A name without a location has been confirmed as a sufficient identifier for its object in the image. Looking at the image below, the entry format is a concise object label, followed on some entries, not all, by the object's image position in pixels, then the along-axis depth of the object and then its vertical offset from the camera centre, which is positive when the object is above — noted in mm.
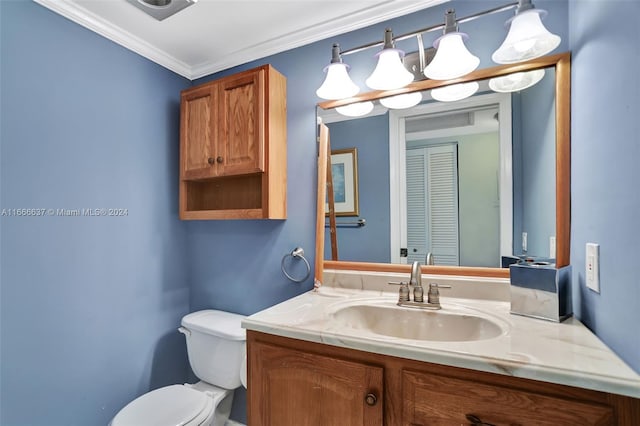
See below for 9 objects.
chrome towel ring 1645 -254
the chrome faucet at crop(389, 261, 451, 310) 1180 -332
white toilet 1354 -912
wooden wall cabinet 1570 +406
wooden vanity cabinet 669 -479
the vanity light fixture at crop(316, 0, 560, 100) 1042 +629
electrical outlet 859 -165
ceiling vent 1339 +960
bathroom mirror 1104 +166
